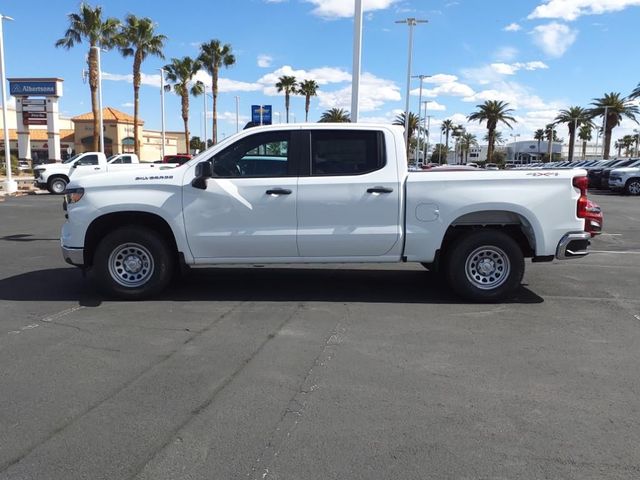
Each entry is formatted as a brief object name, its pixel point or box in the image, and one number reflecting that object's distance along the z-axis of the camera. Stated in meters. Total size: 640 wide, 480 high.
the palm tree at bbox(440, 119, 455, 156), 114.12
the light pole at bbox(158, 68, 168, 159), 44.66
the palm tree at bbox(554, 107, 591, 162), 77.12
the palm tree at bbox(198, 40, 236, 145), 53.28
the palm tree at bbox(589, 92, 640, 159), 60.12
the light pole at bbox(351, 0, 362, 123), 14.00
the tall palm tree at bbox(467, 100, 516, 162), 72.06
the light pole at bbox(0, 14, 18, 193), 25.70
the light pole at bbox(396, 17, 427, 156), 36.81
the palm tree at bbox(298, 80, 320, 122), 69.81
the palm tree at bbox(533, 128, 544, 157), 115.45
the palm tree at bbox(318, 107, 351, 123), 77.44
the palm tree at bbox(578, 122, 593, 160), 95.69
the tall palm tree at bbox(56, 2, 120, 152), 36.94
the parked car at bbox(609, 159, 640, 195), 27.33
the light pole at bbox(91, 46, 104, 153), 33.78
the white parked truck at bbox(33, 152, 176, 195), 25.70
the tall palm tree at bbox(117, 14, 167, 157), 41.50
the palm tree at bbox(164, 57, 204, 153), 54.38
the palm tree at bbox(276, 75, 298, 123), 67.62
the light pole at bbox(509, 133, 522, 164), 121.00
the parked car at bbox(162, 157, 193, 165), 30.64
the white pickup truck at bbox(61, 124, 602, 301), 6.45
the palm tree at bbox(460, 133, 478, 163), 126.68
